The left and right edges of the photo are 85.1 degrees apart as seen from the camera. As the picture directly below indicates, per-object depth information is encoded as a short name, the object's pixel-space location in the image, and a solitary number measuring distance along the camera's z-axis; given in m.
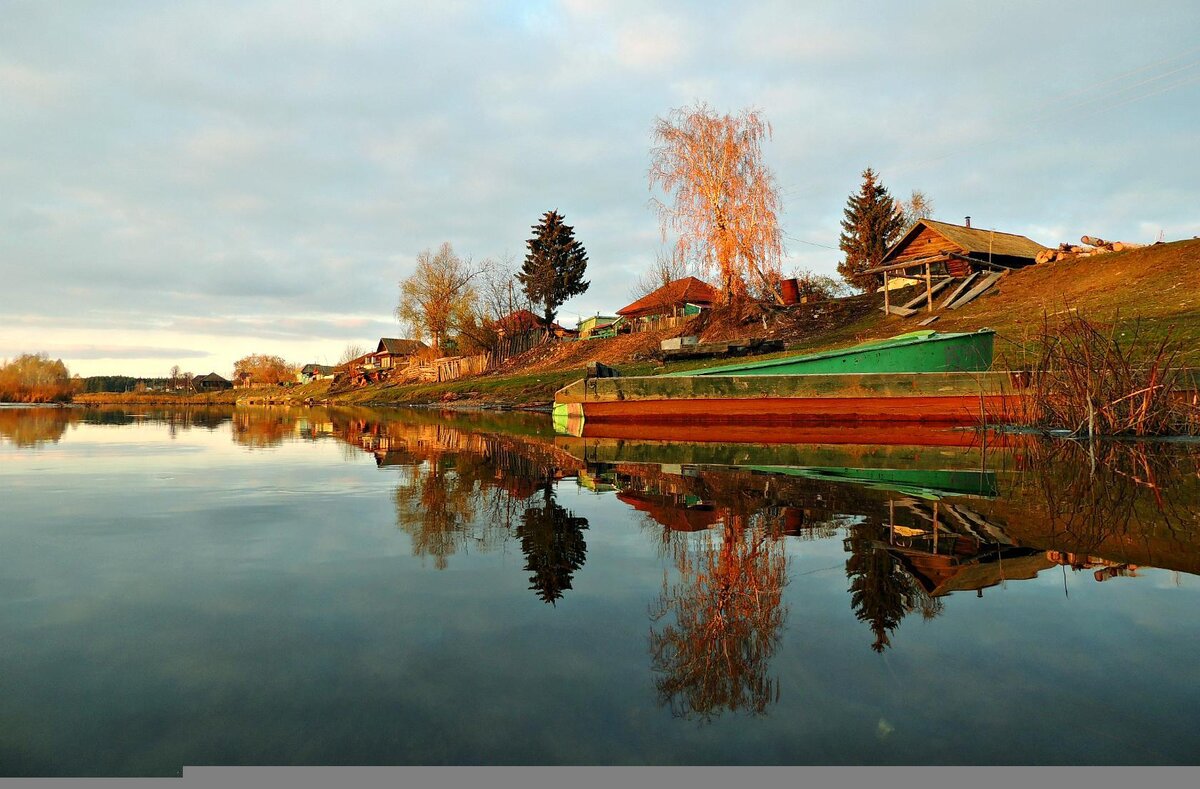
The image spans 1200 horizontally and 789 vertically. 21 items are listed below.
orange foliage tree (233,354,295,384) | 115.44
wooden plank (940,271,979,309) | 29.59
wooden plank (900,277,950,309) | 30.47
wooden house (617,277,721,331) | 46.47
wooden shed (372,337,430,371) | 86.38
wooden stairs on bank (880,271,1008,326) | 29.41
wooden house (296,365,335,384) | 118.12
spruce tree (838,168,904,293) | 48.94
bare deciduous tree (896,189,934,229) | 59.44
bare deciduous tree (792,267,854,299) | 44.69
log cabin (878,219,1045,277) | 31.31
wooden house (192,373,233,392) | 127.75
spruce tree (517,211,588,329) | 55.41
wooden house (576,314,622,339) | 51.01
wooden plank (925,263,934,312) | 29.88
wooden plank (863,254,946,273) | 30.09
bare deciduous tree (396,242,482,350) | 60.59
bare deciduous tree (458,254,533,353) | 53.94
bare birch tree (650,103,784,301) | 30.23
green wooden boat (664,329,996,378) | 14.80
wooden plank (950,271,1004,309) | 29.19
